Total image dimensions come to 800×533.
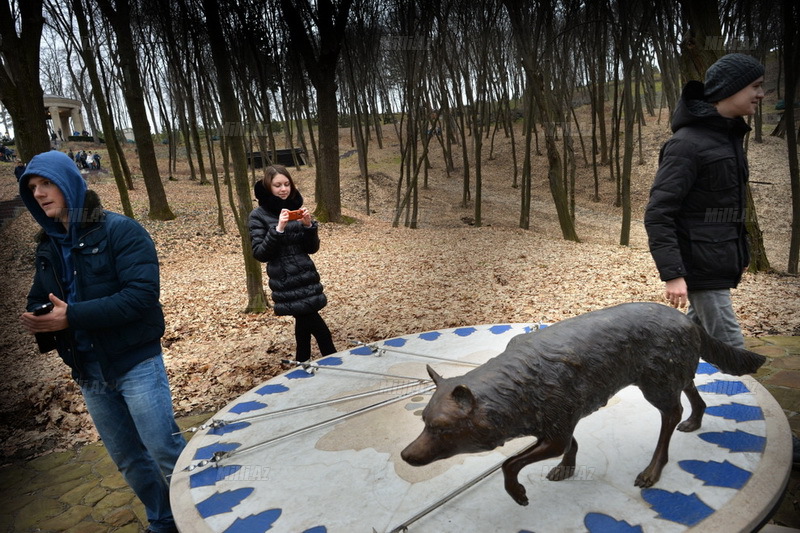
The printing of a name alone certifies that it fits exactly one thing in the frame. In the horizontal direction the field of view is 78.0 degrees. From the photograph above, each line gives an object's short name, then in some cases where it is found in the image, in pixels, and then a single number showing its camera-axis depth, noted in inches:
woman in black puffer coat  150.3
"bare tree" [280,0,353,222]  430.3
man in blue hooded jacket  84.6
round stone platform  75.5
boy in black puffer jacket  92.0
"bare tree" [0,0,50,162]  178.9
